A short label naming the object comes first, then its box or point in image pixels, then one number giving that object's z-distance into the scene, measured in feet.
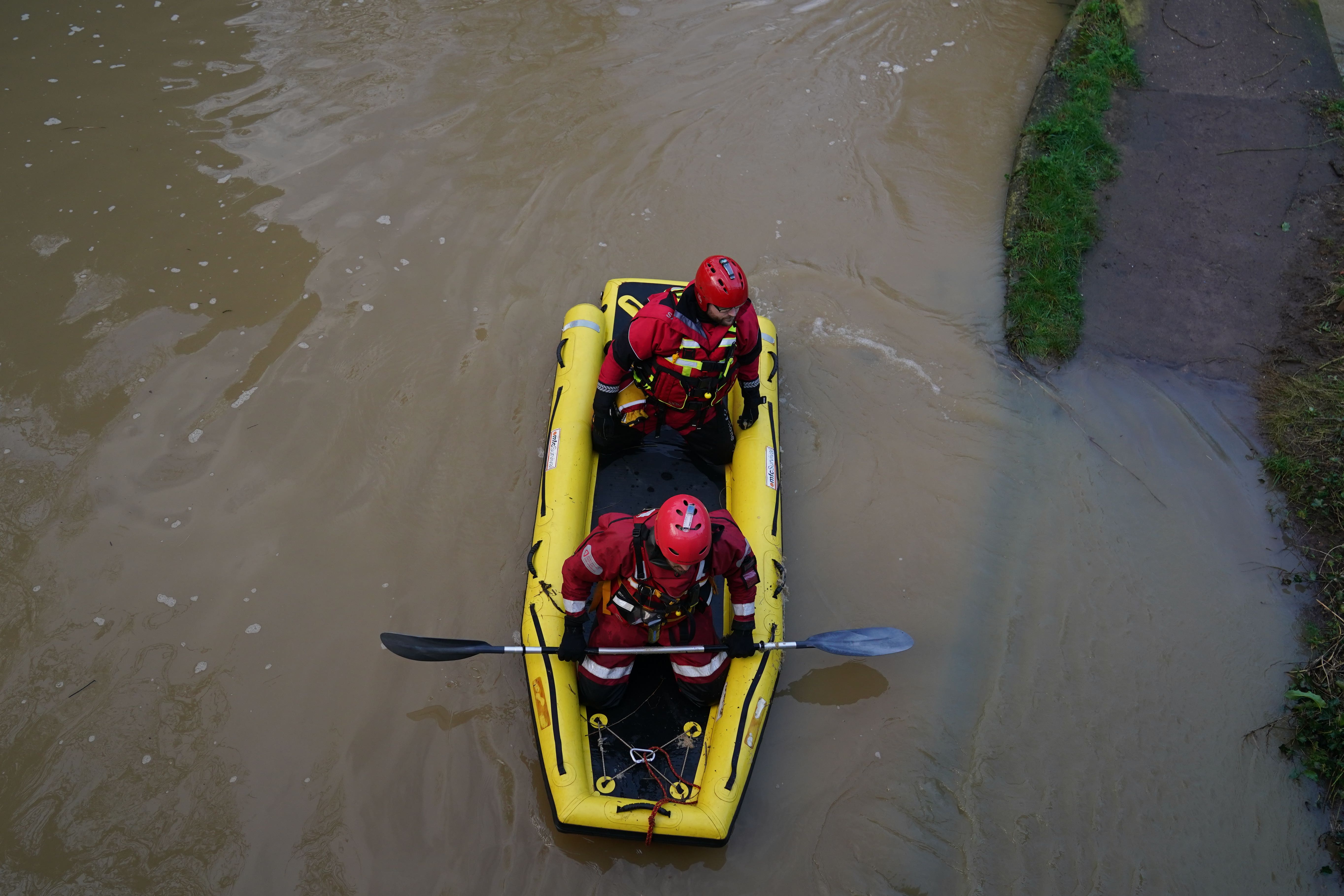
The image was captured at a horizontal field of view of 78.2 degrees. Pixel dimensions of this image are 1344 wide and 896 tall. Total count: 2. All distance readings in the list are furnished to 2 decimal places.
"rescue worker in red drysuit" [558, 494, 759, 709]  10.61
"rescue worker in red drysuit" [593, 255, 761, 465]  12.56
